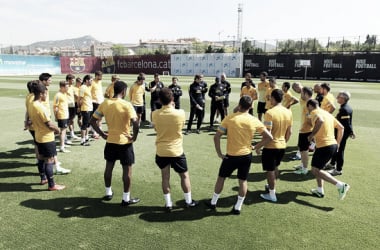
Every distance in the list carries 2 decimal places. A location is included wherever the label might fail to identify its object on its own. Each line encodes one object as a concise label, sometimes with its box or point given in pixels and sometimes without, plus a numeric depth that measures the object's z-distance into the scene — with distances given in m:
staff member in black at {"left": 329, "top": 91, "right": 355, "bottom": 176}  6.48
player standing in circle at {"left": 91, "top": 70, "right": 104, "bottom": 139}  9.96
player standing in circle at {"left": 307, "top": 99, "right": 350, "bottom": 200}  5.34
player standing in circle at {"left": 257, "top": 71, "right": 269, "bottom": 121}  10.84
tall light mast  50.17
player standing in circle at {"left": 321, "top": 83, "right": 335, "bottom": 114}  6.90
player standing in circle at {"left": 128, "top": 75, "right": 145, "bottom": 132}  11.01
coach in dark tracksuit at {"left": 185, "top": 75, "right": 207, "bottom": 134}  11.02
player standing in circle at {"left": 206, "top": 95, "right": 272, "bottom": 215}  4.62
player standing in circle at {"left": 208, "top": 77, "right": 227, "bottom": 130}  11.15
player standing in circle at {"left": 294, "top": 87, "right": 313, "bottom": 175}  6.68
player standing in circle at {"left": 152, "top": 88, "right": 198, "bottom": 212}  4.66
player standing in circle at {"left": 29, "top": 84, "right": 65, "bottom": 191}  5.43
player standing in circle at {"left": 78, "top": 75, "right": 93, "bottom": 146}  9.16
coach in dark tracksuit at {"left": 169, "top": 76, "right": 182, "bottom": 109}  11.00
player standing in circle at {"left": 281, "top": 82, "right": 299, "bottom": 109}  8.34
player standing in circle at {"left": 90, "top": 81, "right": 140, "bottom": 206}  4.95
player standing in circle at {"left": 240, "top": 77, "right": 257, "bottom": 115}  10.90
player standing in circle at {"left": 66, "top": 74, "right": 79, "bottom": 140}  8.86
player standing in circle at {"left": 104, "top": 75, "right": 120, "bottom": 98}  10.48
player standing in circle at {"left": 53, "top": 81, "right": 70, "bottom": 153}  7.93
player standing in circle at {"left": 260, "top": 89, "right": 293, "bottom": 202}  5.16
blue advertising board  47.94
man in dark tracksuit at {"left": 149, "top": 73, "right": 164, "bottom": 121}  11.52
